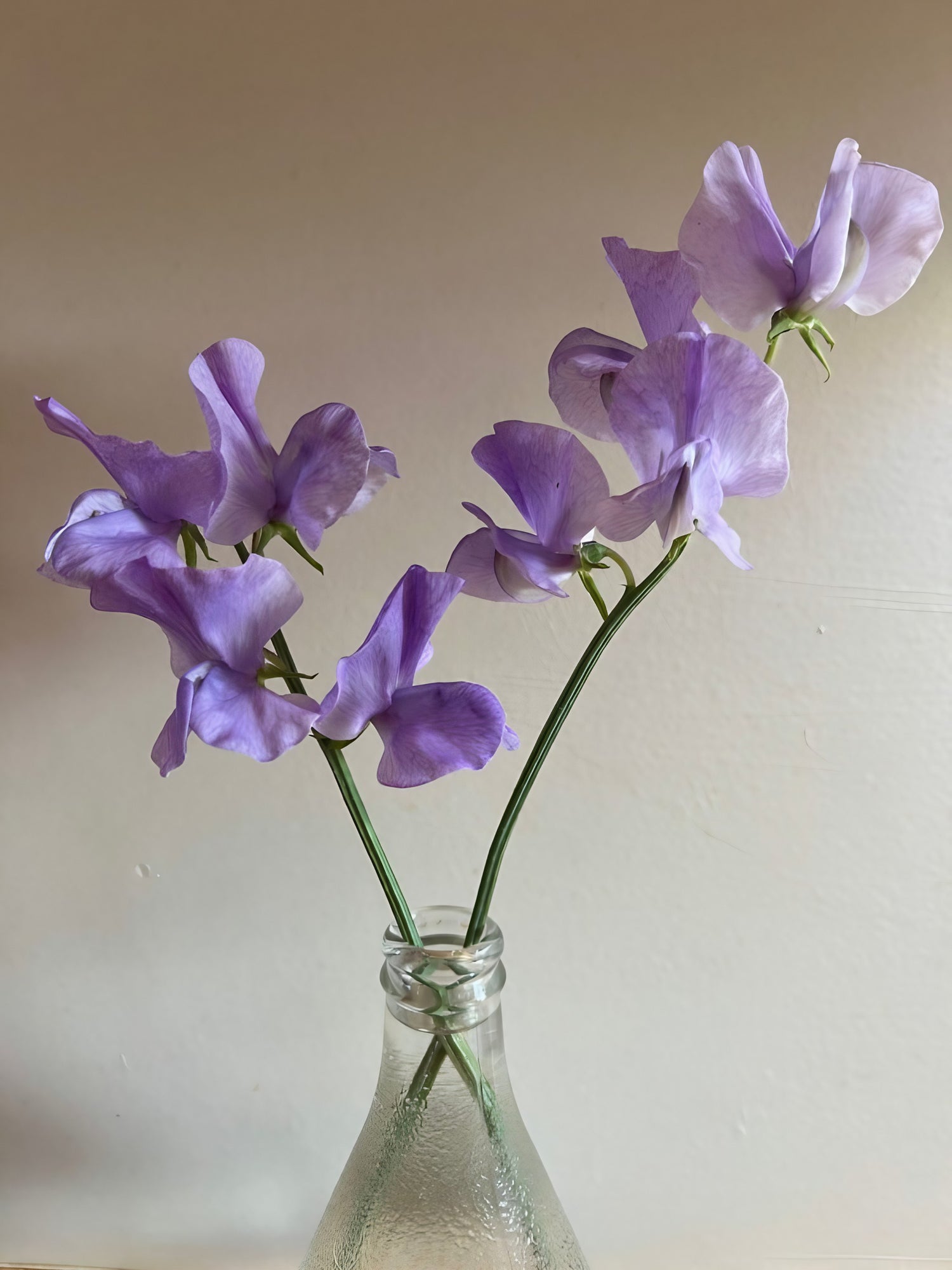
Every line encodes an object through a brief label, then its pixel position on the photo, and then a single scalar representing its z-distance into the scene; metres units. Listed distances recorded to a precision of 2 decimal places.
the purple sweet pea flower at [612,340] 0.45
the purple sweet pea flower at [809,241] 0.42
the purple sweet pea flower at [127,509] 0.43
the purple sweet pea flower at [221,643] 0.40
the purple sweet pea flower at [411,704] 0.43
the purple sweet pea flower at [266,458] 0.44
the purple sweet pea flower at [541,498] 0.46
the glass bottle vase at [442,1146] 0.50
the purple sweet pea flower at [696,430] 0.41
